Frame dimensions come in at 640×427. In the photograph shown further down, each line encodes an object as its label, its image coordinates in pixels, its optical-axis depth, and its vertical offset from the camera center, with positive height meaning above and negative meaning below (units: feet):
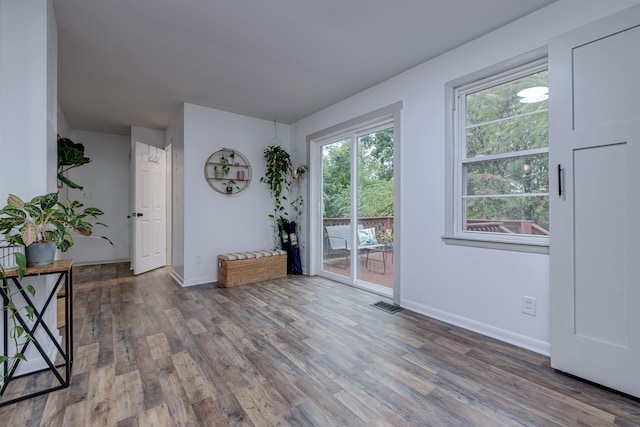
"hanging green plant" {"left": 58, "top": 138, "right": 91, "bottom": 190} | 8.30 +1.82
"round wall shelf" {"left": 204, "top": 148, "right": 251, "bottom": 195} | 12.64 +2.01
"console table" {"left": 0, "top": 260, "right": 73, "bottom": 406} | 4.77 -2.06
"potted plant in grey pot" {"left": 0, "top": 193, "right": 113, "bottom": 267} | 4.60 -0.18
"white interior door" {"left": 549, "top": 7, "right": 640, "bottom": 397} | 4.91 +0.22
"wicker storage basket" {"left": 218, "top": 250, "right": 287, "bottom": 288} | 11.75 -2.35
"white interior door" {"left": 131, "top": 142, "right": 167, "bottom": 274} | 13.91 +0.24
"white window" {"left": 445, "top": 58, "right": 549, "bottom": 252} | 6.57 +1.37
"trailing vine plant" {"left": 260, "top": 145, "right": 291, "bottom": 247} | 13.78 +1.72
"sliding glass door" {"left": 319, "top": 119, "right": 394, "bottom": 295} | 10.52 +0.33
